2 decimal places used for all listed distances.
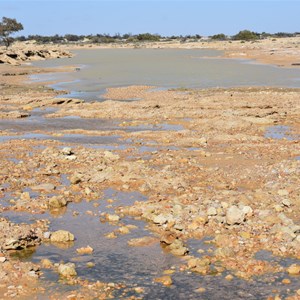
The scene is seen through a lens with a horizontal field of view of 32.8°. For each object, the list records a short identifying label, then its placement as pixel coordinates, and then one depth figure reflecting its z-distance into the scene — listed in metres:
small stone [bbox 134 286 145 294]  7.17
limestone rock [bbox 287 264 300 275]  7.58
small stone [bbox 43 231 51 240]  9.08
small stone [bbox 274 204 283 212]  9.96
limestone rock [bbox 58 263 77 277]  7.60
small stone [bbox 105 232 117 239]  9.11
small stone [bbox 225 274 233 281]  7.48
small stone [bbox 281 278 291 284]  7.32
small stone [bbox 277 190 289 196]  10.71
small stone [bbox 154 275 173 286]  7.37
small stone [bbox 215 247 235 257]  8.17
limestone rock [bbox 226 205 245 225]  9.30
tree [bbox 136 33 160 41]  159.12
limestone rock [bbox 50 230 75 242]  8.96
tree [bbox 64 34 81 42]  171.88
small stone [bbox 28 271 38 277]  7.57
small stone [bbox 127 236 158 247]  8.78
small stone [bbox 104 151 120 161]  14.36
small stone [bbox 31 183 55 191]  11.92
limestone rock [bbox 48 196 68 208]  10.74
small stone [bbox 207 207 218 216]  9.65
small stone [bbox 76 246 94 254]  8.53
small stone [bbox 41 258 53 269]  7.95
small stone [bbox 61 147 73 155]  14.89
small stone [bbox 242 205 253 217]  9.59
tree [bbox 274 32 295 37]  159.00
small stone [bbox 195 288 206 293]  7.17
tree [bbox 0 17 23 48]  95.69
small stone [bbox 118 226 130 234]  9.30
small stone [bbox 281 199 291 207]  10.19
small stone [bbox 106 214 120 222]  9.89
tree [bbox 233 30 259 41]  130.38
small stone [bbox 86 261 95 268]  7.98
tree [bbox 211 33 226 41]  147.23
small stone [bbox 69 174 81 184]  12.28
